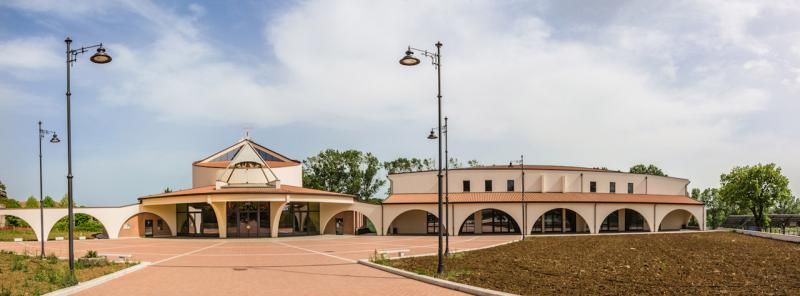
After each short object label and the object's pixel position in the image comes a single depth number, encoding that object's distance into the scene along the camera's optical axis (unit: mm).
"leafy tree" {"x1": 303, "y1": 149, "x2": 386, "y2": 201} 80625
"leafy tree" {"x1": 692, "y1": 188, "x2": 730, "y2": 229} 93550
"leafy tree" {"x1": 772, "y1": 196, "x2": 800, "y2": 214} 127081
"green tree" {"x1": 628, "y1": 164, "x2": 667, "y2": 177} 96625
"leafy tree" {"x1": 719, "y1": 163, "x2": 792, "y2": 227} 61375
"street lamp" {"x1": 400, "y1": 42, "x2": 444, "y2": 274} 16725
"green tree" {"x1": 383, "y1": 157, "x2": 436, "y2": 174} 91250
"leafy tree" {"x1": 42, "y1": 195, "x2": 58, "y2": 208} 70062
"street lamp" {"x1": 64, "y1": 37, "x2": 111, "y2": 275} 15548
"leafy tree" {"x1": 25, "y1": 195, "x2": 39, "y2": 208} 69188
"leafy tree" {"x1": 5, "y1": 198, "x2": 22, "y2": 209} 62712
